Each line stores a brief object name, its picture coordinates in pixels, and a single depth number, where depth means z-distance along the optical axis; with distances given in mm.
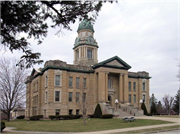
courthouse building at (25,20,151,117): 39750
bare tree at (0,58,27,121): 37688
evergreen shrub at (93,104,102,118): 38978
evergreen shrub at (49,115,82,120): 36625
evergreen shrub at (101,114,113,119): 34700
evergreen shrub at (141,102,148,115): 45156
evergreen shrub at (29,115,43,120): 37969
